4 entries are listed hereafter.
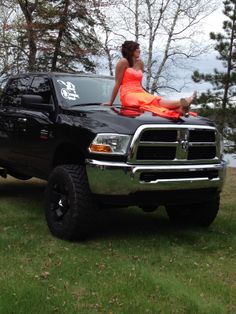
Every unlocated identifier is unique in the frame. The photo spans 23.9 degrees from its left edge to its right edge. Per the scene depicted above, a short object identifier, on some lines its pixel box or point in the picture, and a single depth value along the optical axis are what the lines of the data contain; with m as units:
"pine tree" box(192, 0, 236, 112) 25.37
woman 6.24
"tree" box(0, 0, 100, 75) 21.11
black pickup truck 5.48
